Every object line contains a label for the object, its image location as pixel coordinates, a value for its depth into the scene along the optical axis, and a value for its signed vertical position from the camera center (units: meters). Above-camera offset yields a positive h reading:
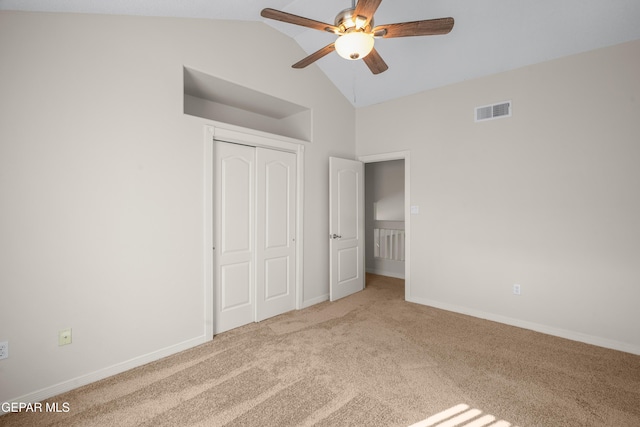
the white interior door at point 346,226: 4.05 -0.15
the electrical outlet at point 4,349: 1.91 -0.84
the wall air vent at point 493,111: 3.31 +1.18
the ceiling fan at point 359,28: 1.92 +1.26
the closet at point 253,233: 3.08 -0.19
